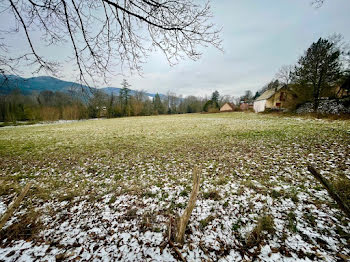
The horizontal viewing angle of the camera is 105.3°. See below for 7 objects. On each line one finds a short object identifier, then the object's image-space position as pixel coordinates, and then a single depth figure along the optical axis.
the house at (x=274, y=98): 30.38
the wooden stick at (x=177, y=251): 2.05
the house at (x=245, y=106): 58.97
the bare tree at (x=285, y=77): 29.04
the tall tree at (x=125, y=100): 50.72
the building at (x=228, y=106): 57.97
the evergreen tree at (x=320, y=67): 16.27
